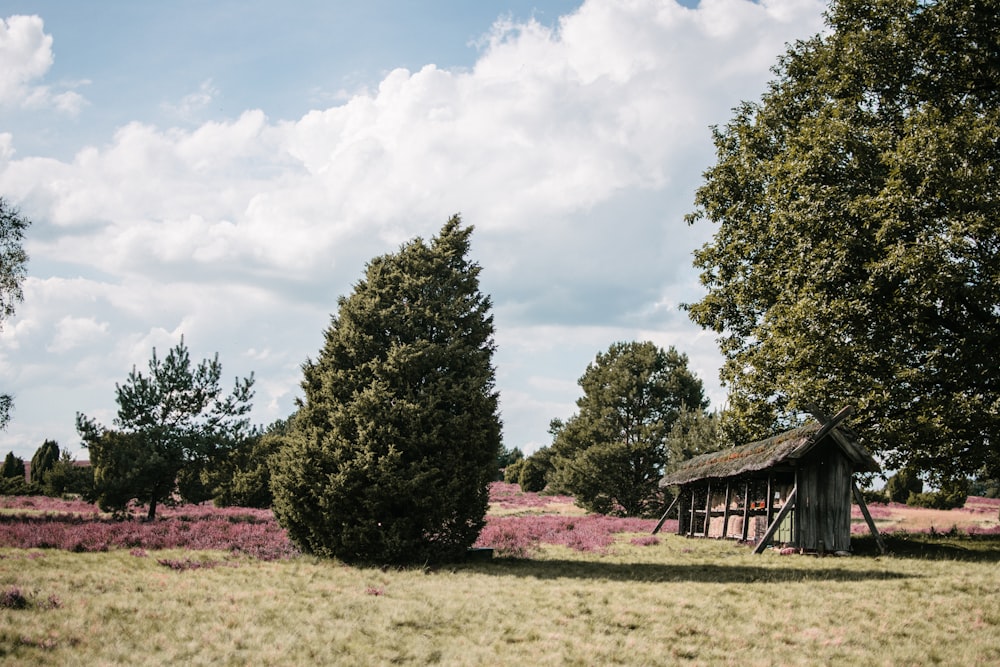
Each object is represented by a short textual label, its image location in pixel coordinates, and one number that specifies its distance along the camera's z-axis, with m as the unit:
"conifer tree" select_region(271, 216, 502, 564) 16.66
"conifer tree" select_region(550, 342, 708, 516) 43.91
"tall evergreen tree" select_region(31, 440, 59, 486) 56.25
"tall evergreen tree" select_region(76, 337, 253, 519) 30.12
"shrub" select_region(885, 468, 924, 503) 58.81
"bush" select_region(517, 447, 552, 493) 72.62
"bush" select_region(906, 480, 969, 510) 52.66
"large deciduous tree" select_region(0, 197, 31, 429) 31.30
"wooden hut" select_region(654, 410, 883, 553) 20.58
